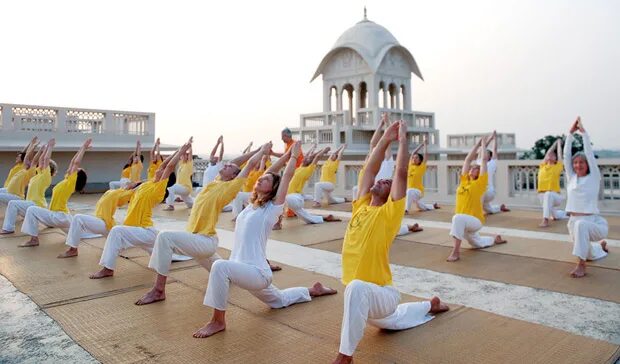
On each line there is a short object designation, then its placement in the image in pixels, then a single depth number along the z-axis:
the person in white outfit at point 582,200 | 5.50
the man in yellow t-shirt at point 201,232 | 4.61
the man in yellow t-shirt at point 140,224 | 5.54
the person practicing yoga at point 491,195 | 10.83
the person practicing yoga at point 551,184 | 9.64
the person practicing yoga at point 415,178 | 11.16
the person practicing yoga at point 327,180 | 13.54
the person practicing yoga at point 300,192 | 10.19
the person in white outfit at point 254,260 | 3.79
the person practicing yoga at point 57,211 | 7.55
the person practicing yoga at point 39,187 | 8.48
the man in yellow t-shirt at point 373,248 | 3.09
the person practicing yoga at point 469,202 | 6.46
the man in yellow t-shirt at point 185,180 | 12.92
